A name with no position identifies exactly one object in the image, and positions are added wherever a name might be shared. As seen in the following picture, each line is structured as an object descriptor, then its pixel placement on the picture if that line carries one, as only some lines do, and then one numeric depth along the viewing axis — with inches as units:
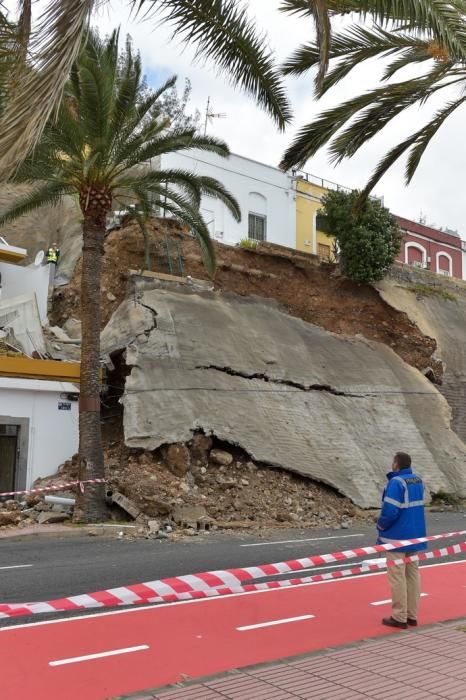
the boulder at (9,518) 566.3
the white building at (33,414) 710.5
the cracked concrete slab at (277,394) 712.4
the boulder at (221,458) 695.5
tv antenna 1365.7
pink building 1568.7
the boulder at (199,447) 690.8
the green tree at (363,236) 1087.6
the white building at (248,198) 1175.6
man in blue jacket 257.6
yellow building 1372.8
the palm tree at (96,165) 553.6
